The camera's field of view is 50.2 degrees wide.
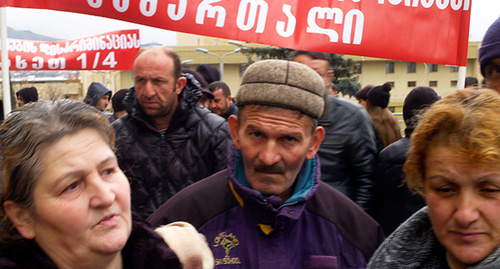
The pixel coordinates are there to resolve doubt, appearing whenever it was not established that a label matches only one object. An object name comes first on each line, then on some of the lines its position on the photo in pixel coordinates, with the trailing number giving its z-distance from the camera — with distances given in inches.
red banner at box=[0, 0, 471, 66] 149.8
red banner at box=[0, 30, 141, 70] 348.2
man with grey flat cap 81.4
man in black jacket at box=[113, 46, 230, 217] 141.8
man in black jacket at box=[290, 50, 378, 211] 144.5
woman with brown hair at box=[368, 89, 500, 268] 61.5
